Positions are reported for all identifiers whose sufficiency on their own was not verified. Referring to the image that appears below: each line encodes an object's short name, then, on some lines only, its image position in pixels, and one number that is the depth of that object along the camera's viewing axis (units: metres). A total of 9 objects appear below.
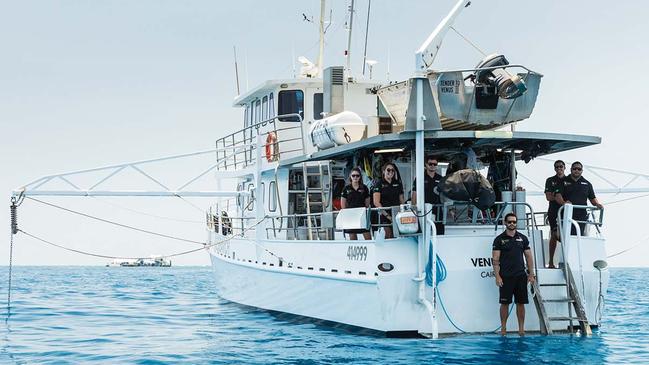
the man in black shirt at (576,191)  15.44
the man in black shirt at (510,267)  13.91
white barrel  16.11
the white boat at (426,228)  14.08
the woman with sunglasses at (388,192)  14.97
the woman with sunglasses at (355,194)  15.44
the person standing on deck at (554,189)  15.47
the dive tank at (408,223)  13.90
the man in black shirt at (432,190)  14.66
